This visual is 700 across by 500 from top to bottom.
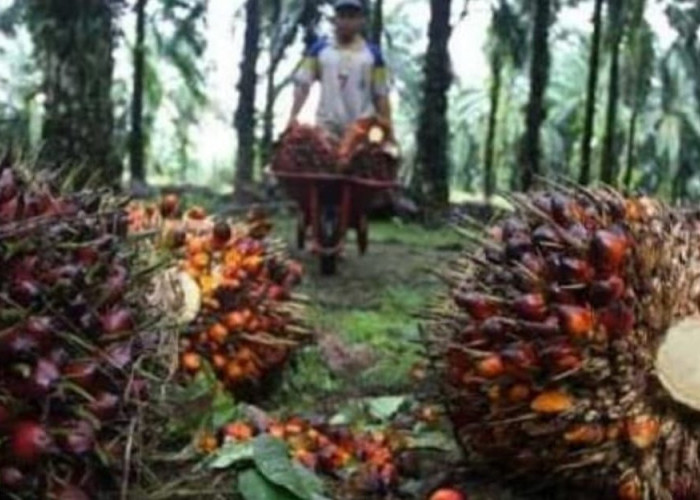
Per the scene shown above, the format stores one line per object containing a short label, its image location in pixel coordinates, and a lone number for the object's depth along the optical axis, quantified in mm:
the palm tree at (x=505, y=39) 24484
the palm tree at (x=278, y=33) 24662
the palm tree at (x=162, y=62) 21109
